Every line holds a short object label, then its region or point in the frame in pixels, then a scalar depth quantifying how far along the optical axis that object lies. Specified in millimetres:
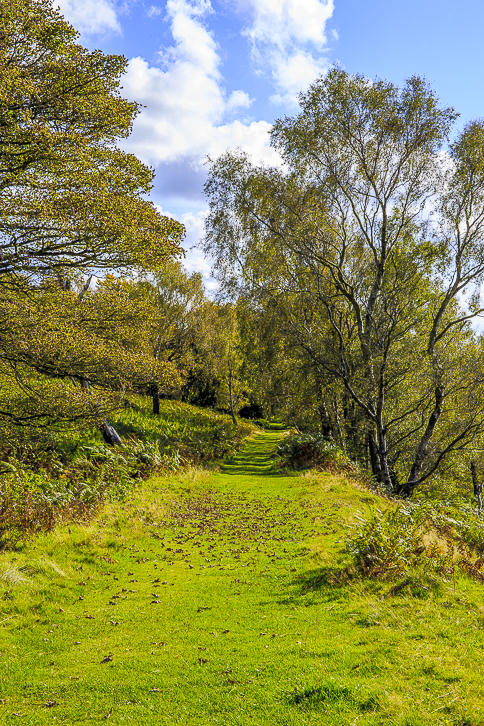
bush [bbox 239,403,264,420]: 61062
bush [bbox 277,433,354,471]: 20703
